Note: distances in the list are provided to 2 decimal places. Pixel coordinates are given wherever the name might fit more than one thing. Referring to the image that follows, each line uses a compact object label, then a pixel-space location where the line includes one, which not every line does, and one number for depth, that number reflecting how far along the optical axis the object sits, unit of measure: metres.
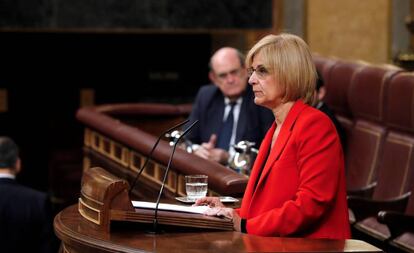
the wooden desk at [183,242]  5.49
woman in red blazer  5.79
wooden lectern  5.97
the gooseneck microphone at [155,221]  5.96
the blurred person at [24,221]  9.82
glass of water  7.16
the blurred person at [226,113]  11.09
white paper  6.18
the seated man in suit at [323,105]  10.74
